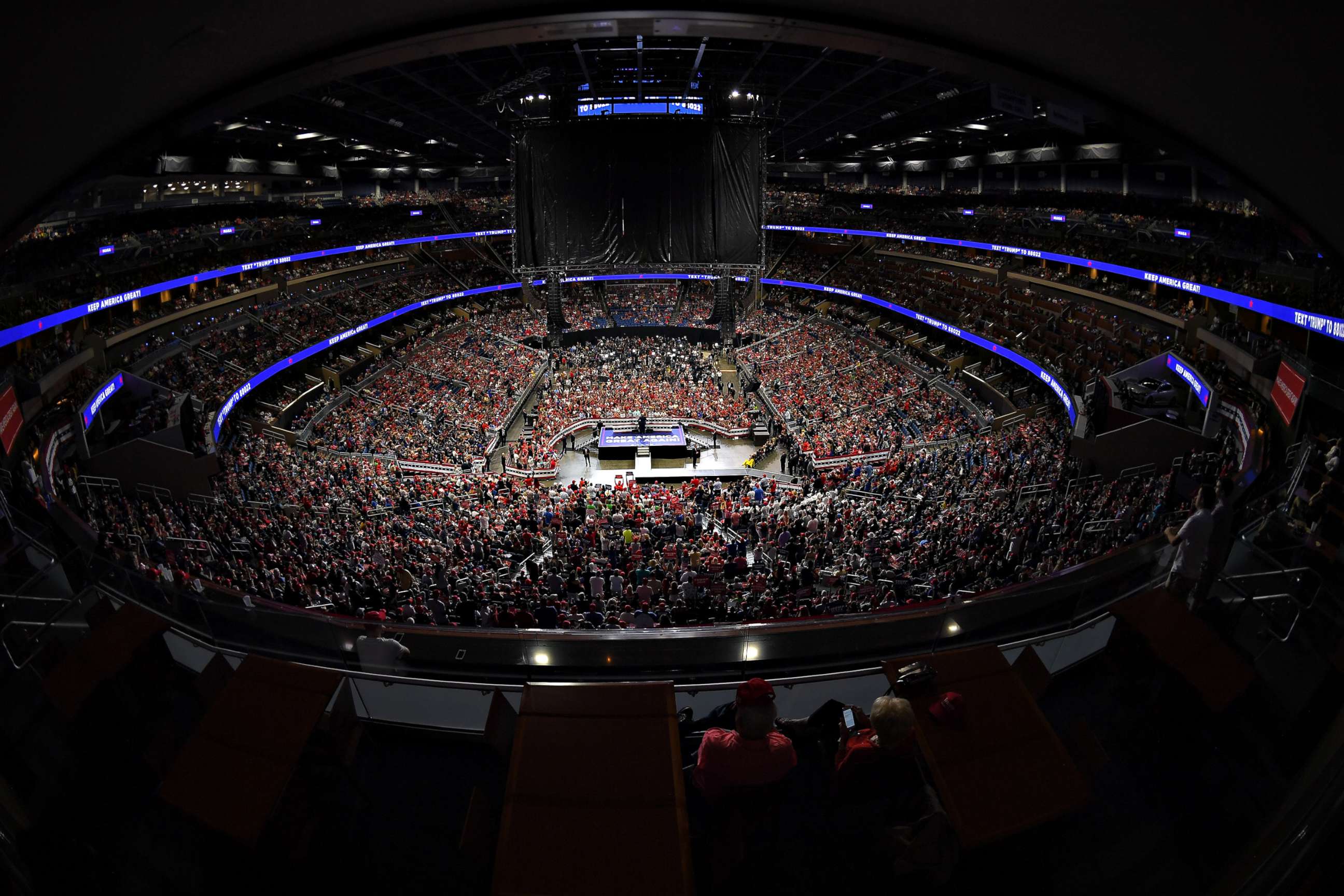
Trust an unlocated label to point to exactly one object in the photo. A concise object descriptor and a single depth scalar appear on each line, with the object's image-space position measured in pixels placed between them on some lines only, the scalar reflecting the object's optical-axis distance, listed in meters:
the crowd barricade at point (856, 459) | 24.39
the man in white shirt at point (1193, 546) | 4.63
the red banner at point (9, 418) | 12.78
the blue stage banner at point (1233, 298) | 14.37
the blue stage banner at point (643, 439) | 28.42
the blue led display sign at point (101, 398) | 17.67
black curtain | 16.02
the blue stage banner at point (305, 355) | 23.91
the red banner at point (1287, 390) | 12.34
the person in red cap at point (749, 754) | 3.04
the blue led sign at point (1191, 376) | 16.96
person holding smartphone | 3.10
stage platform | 27.06
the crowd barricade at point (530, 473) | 26.73
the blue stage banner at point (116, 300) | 17.05
